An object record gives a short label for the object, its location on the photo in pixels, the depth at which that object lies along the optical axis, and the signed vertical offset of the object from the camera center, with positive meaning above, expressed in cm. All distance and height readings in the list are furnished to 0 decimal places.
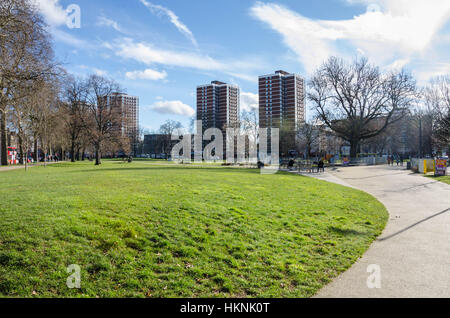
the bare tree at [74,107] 4340 +670
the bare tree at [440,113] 3447 +567
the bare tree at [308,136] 5641 +333
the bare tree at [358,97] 4406 +819
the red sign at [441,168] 2734 -163
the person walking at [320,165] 3044 -142
